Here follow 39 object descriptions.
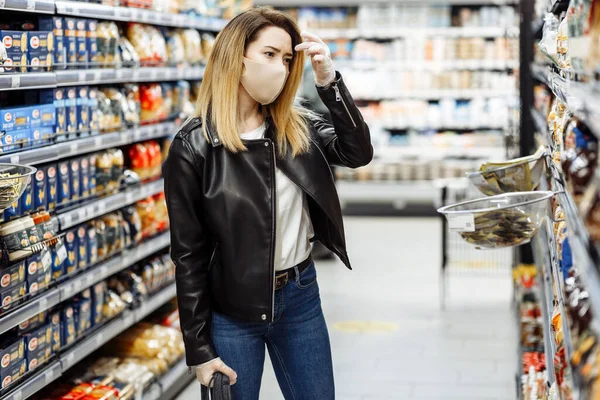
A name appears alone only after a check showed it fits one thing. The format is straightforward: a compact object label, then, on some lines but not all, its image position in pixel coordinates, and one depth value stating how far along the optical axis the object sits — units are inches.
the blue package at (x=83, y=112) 160.7
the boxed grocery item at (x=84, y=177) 161.6
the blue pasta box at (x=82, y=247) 160.7
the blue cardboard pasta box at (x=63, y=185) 153.0
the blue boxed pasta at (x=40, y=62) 138.3
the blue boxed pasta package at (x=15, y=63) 129.5
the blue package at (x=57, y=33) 149.5
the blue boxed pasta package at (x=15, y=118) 132.3
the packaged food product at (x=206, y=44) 230.4
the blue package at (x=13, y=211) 131.3
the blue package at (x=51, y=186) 148.5
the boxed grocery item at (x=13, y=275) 128.3
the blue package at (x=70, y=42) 155.2
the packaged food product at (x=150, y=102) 196.1
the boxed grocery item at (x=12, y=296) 128.3
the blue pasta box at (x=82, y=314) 159.3
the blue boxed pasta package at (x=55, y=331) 148.5
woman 106.2
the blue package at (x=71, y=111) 156.3
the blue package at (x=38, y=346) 139.3
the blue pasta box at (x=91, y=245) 164.9
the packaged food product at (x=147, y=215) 193.9
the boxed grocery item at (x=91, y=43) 163.9
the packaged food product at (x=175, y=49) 210.1
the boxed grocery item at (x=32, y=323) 141.9
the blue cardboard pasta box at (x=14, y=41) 131.0
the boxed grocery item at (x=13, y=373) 130.1
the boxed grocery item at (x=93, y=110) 165.8
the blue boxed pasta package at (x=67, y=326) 153.8
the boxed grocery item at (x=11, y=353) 130.7
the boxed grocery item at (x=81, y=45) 159.5
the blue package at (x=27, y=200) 137.5
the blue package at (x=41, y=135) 141.5
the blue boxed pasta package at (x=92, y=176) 166.2
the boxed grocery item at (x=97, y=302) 167.2
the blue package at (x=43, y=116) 141.9
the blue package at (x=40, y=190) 142.7
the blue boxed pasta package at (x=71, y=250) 155.9
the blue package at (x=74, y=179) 157.8
